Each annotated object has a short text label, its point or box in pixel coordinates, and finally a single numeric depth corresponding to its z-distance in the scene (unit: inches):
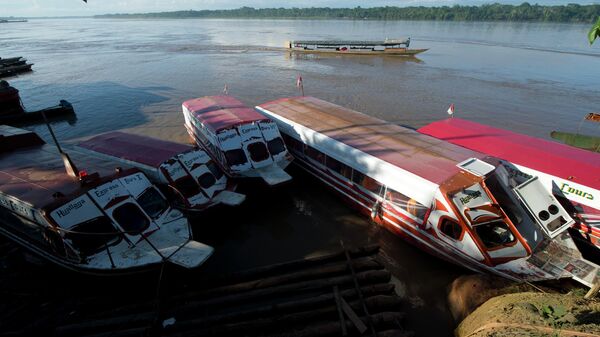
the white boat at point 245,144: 526.3
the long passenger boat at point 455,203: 339.6
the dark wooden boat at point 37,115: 933.7
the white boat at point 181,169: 447.2
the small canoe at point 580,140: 596.2
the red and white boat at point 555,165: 380.5
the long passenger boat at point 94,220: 332.8
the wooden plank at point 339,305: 271.2
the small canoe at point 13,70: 1614.3
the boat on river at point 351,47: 1983.3
